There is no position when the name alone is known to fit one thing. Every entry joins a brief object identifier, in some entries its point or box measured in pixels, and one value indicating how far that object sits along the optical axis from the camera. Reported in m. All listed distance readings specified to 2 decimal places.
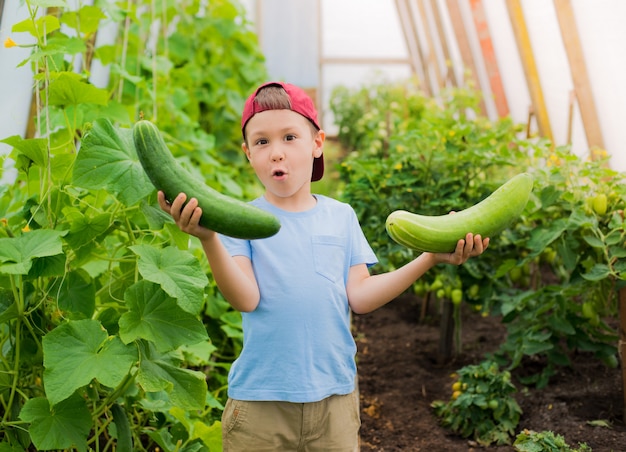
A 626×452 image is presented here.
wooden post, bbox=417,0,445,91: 10.36
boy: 1.93
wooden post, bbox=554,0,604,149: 4.08
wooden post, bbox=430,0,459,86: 8.79
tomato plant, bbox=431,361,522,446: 3.17
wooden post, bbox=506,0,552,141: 5.12
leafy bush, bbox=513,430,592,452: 2.64
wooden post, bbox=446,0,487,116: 7.44
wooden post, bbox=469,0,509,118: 6.82
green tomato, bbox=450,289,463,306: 3.84
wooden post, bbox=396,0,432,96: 12.66
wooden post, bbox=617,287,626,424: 2.96
